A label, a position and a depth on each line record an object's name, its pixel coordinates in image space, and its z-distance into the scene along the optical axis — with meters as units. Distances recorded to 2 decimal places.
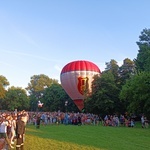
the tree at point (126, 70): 58.53
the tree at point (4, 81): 114.41
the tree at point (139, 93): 36.84
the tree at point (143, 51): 49.73
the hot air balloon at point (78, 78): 59.44
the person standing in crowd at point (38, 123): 30.20
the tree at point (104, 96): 51.91
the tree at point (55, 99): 85.25
